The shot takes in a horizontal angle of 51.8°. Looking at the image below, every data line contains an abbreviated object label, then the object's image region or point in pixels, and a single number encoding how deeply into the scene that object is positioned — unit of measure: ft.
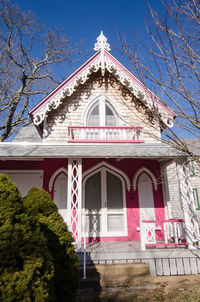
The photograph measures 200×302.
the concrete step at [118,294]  14.34
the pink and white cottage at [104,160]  23.54
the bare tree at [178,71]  12.75
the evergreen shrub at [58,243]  12.13
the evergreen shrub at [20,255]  8.20
